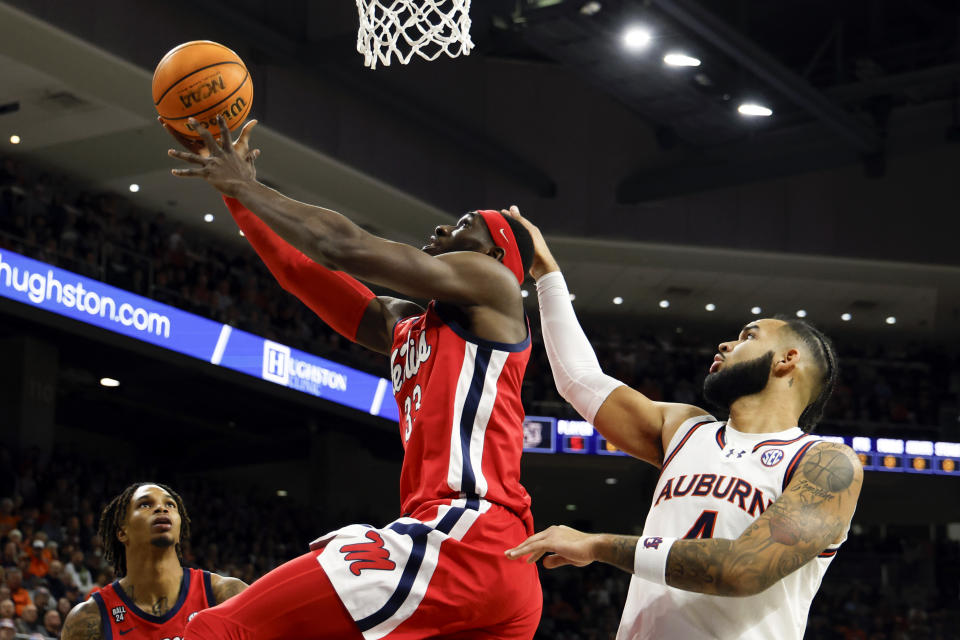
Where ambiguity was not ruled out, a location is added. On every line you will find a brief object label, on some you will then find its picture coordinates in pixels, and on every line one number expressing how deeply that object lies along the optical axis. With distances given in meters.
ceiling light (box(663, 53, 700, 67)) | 17.08
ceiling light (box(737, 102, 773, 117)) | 18.78
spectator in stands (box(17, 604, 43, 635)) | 11.22
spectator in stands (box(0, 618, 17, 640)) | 8.50
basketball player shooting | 3.13
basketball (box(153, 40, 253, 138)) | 3.96
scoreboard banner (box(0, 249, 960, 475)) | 15.62
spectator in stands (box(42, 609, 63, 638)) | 11.03
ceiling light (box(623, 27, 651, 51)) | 16.17
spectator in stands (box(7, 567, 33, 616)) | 11.62
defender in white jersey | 2.91
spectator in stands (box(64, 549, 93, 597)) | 13.10
